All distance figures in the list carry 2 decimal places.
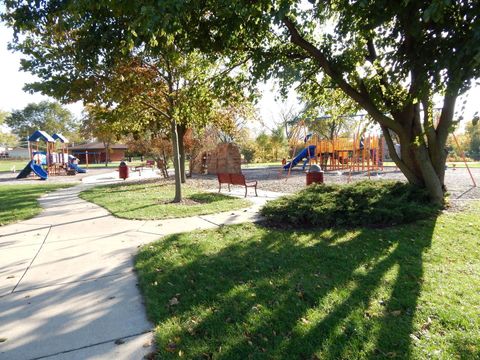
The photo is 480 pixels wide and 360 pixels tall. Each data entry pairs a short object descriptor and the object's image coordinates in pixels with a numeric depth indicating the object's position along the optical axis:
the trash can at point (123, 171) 18.44
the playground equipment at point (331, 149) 22.50
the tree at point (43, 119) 82.50
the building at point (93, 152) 63.03
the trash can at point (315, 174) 10.85
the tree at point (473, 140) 54.31
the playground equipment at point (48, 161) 23.83
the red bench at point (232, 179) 11.04
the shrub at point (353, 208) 6.33
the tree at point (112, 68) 5.48
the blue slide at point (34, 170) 23.23
